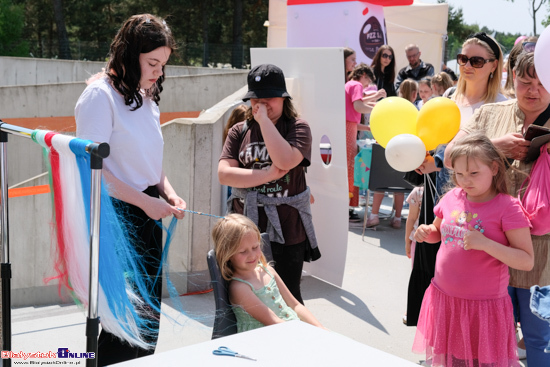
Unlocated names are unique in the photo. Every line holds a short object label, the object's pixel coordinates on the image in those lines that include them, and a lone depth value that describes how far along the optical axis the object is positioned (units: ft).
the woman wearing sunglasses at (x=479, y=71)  11.03
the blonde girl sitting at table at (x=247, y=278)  8.65
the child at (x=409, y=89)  24.47
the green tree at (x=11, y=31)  109.91
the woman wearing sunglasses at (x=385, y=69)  29.07
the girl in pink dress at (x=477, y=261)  8.88
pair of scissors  6.06
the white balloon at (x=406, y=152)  10.46
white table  5.94
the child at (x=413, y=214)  12.36
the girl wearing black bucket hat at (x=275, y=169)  11.26
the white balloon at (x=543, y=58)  8.35
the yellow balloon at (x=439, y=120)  10.62
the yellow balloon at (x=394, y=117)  11.46
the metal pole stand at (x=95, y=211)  5.80
